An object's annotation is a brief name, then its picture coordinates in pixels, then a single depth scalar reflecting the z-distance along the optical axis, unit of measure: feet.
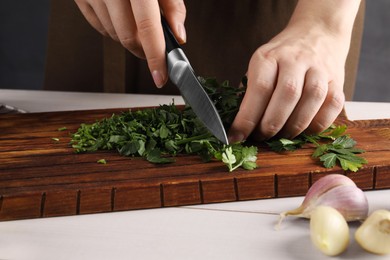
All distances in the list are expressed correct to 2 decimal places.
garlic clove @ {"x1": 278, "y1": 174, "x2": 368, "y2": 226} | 1.97
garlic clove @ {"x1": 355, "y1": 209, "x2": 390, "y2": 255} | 1.83
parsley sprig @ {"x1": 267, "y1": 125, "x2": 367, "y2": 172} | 2.23
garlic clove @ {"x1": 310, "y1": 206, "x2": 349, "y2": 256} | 1.85
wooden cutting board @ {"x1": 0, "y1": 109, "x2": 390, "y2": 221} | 2.09
